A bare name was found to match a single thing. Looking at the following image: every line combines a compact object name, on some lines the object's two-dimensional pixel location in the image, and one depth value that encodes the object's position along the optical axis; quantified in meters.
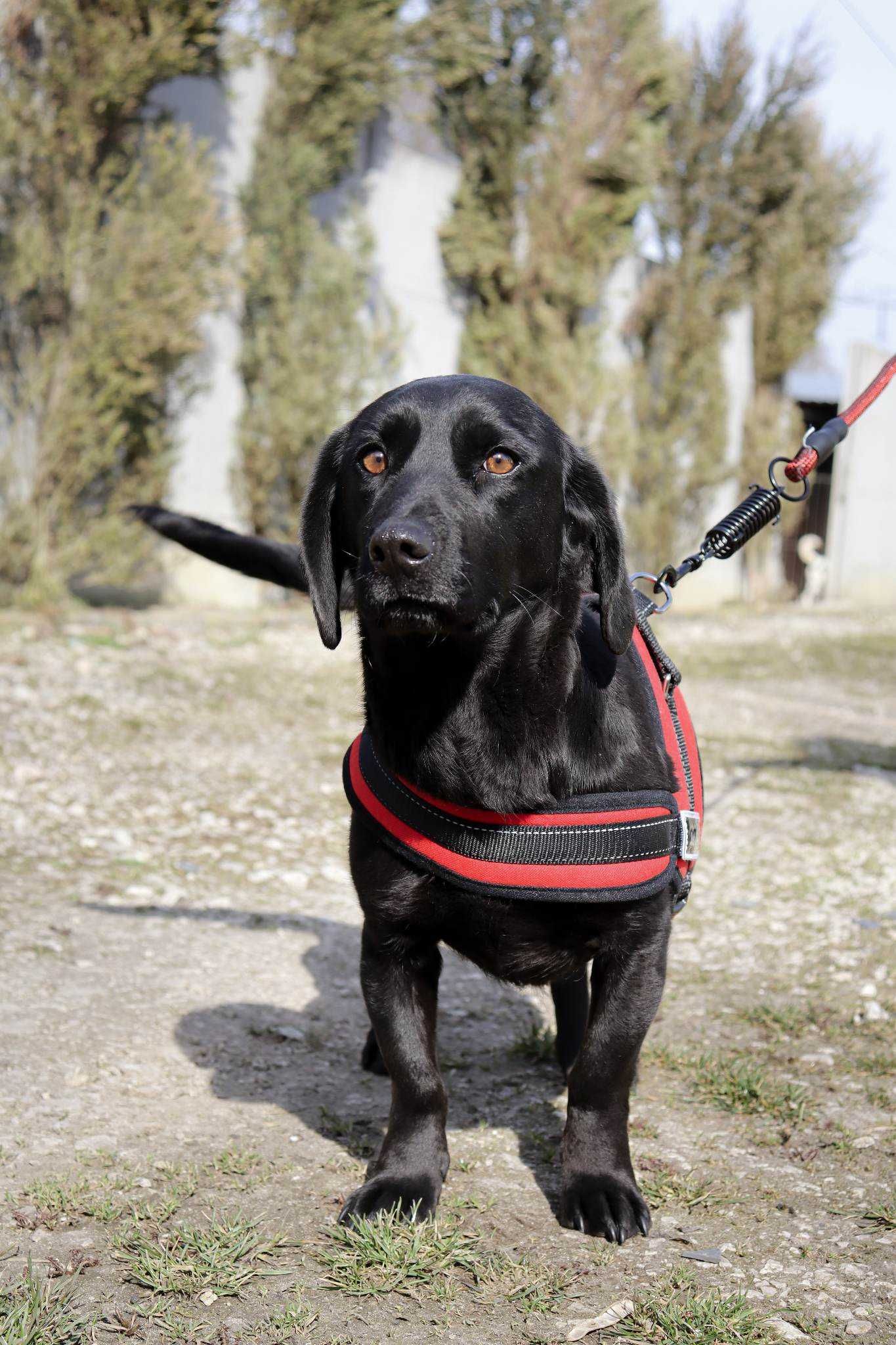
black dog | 2.04
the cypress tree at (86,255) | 8.14
